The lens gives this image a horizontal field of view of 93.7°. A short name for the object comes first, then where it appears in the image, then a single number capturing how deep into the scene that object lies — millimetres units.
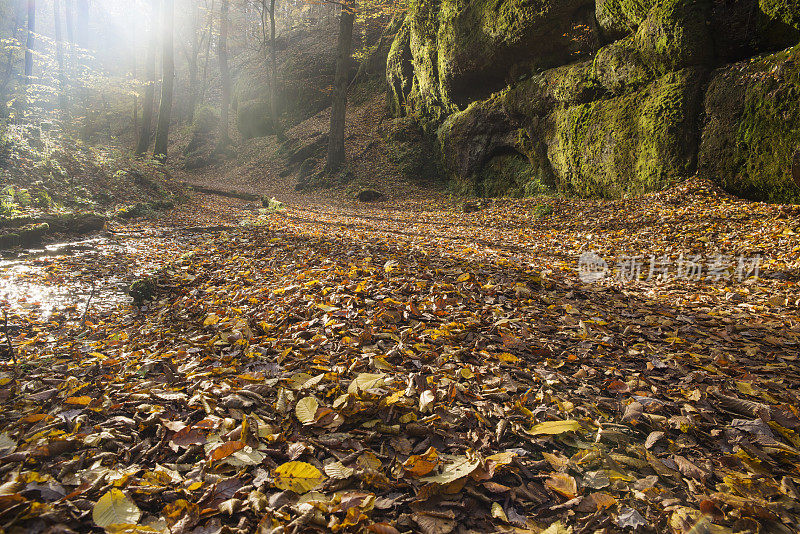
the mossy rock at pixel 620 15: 7775
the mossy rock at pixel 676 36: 6906
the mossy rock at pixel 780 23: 5898
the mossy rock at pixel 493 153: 10852
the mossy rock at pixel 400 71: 16125
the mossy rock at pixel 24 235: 5609
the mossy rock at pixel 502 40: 9234
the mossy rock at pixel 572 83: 9100
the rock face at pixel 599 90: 6470
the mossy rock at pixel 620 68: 8023
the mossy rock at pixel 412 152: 14719
